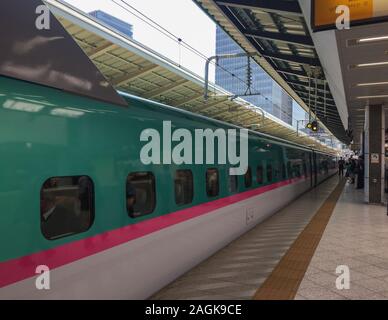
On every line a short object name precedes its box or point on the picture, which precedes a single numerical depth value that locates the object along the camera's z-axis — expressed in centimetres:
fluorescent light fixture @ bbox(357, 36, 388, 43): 631
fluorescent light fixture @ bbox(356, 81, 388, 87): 1009
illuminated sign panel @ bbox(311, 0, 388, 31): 468
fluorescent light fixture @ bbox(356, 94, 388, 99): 1223
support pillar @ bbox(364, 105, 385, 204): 1433
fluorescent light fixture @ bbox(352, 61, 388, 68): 791
